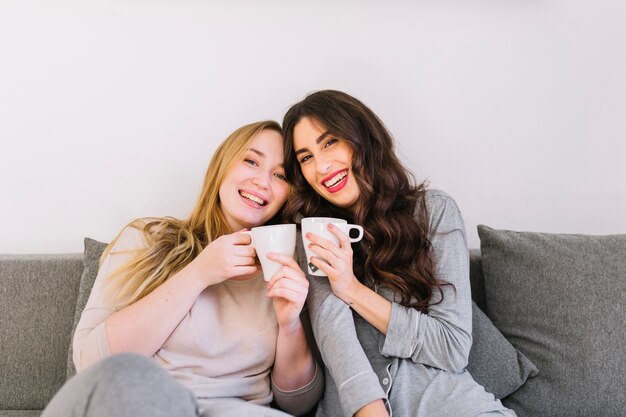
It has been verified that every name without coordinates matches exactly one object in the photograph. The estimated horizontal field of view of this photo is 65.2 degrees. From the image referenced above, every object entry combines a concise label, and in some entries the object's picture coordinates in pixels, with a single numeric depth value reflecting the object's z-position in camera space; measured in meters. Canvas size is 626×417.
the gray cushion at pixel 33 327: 1.37
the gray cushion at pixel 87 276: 1.32
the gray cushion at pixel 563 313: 1.31
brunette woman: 1.12
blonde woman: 1.12
